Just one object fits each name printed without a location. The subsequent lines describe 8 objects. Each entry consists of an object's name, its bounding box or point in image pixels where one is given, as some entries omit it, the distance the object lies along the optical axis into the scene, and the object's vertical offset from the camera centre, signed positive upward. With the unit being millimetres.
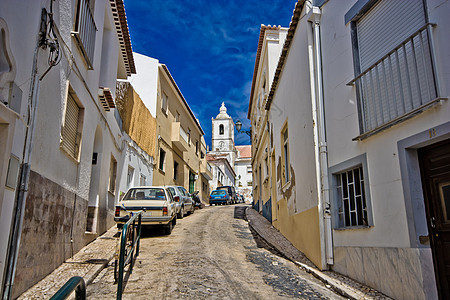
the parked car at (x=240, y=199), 41475 +2615
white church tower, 72938 +17269
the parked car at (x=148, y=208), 11023 +412
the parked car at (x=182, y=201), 15148 +915
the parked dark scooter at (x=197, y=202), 23100 +1253
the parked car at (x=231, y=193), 31616 +2549
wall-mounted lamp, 21834 +5631
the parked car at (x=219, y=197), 30578 +1974
